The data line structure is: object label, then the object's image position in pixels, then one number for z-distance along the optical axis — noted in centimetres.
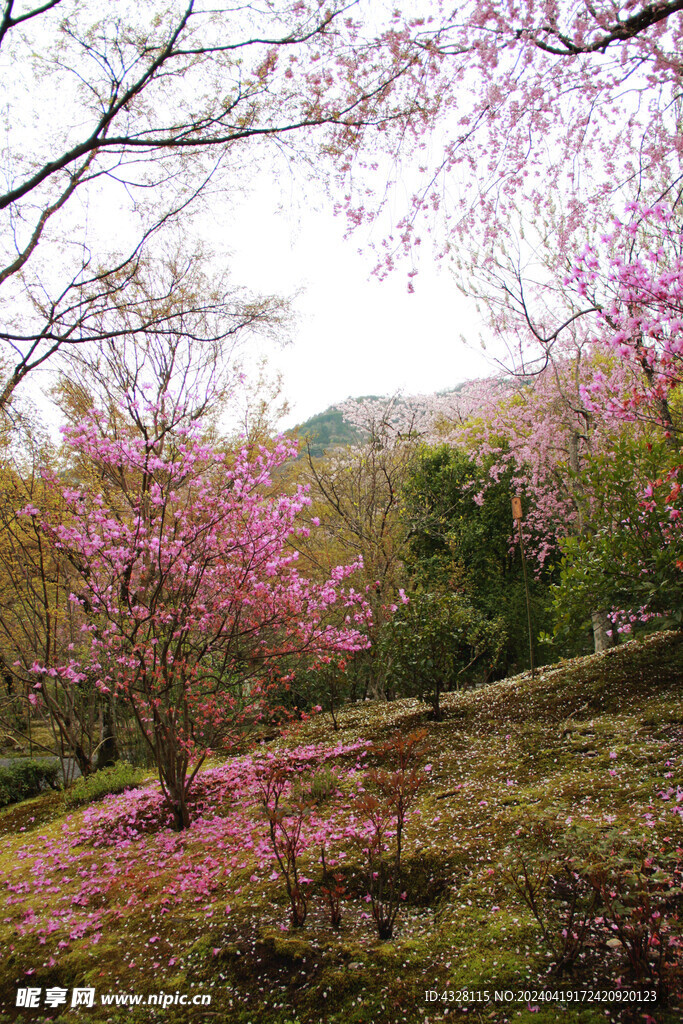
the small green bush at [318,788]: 483
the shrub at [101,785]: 713
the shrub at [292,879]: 290
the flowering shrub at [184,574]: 494
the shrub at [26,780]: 872
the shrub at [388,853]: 272
